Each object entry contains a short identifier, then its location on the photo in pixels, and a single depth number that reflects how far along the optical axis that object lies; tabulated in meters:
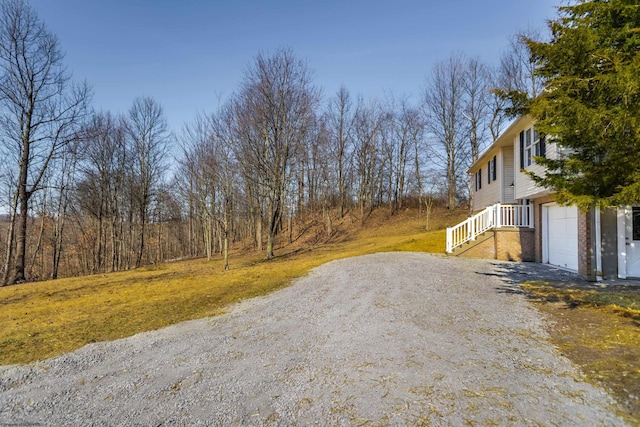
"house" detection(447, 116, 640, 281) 7.54
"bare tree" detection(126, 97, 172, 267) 22.62
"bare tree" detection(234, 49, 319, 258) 16.62
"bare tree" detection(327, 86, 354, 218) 28.89
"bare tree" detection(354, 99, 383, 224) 30.50
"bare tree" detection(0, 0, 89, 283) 14.33
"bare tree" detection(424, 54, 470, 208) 27.61
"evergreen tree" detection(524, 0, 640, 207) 4.42
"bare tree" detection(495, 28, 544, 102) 22.19
